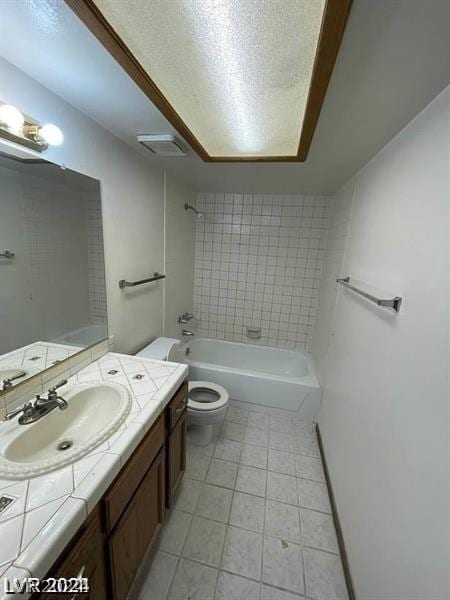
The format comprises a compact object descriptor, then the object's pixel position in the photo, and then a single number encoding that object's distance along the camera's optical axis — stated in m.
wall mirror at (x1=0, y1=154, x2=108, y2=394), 0.97
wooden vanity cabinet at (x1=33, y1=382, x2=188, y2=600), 0.69
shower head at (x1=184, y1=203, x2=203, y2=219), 2.55
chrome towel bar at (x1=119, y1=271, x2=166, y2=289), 1.63
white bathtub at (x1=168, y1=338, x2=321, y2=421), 2.25
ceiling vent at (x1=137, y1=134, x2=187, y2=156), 1.36
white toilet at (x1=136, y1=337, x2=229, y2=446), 1.83
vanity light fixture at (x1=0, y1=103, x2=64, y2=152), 0.88
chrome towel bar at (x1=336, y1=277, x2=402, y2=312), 1.01
